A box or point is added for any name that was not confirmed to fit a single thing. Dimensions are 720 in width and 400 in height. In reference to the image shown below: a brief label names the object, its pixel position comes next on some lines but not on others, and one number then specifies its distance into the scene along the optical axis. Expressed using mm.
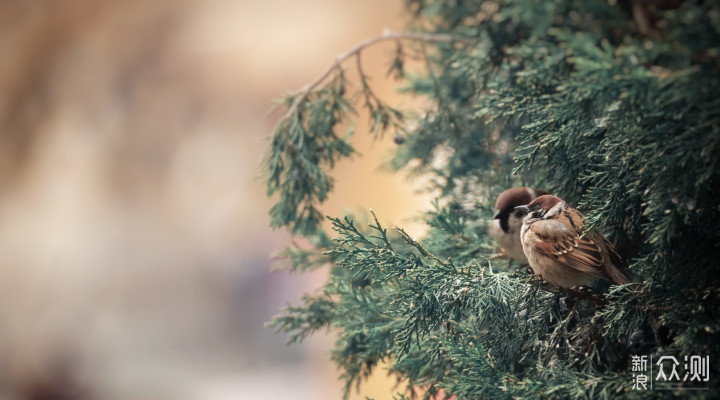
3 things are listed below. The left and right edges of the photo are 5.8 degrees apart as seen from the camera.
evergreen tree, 6618
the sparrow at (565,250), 6714
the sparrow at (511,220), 6819
